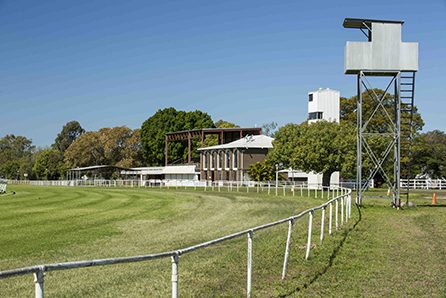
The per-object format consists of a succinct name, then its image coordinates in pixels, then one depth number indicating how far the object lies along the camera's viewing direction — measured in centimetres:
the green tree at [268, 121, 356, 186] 6019
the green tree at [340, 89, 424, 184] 6566
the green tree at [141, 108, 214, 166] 11775
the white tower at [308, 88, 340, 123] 8181
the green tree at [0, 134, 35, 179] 15700
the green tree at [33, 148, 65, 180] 14025
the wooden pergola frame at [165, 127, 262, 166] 10052
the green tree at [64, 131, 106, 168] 12431
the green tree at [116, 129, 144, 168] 12344
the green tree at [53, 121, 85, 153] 17525
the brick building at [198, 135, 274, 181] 8356
